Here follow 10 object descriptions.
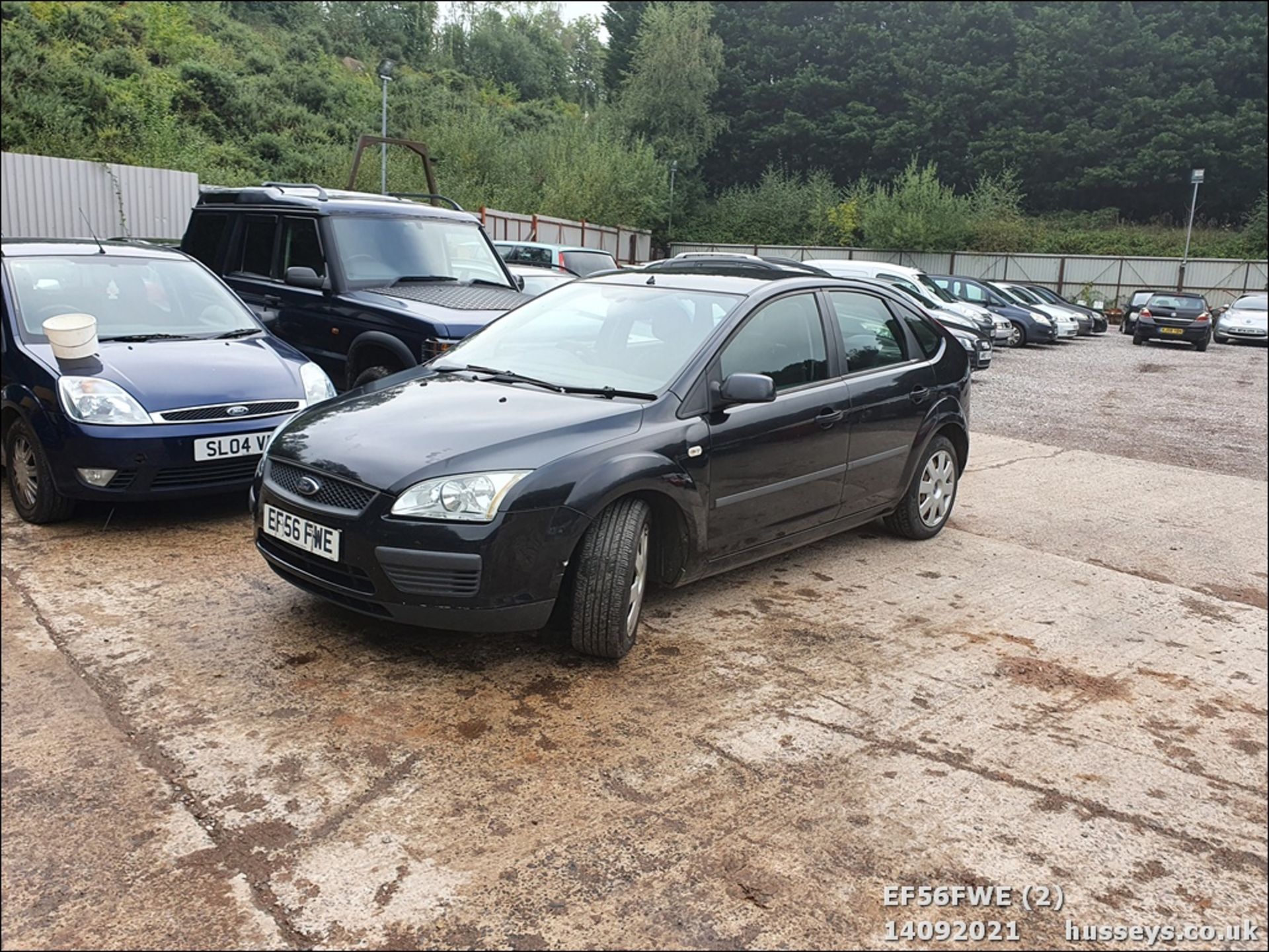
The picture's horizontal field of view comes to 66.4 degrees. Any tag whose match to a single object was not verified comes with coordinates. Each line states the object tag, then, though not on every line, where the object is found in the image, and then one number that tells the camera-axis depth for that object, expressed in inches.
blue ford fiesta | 184.2
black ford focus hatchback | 134.8
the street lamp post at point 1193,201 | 980.4
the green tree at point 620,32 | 2374.5
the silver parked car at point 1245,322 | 969.5
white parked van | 605.3
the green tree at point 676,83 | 2089.1
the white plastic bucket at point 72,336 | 165.5
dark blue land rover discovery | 270.1
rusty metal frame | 466.3
